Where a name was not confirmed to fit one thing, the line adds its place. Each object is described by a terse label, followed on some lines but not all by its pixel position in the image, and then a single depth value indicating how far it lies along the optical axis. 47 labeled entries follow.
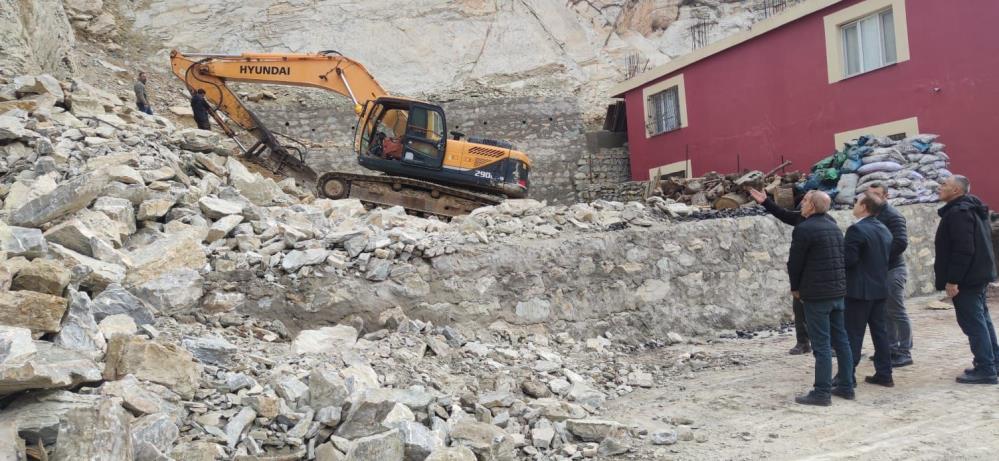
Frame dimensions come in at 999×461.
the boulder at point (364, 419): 3.54
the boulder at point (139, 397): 3.21
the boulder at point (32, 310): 3.41
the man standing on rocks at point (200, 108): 12.33
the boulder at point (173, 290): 5.11
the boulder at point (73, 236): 5.16
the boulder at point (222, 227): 6.28
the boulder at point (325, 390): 3.74
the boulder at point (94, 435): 2.72
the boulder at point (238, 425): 3.36
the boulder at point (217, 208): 6.82
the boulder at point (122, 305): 4.45
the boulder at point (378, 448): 3.21
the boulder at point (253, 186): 8.71
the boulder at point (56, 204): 5.60
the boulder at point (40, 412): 2.88
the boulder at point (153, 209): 6.47
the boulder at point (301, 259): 5.80
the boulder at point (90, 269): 4.79
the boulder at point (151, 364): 3.56
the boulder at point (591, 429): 4.00
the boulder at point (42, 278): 3.85
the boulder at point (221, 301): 5.42
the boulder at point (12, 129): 8.01
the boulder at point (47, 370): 2.87
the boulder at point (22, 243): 4.57
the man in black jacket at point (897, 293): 5.01
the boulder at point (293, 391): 3.73
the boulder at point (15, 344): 3.03
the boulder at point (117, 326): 3.99
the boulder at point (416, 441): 3.34
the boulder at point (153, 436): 2.97
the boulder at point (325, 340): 4.83
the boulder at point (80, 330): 3.58
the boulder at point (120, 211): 6.08
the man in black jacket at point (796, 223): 4.96
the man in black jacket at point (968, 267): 4.58
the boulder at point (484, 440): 3.54
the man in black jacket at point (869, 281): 4.52
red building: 9.93
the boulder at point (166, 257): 5.33
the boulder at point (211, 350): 4.12
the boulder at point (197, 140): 9.67
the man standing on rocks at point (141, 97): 13.28
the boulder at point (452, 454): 3.22
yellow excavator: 11.09
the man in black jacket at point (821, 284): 4.30
